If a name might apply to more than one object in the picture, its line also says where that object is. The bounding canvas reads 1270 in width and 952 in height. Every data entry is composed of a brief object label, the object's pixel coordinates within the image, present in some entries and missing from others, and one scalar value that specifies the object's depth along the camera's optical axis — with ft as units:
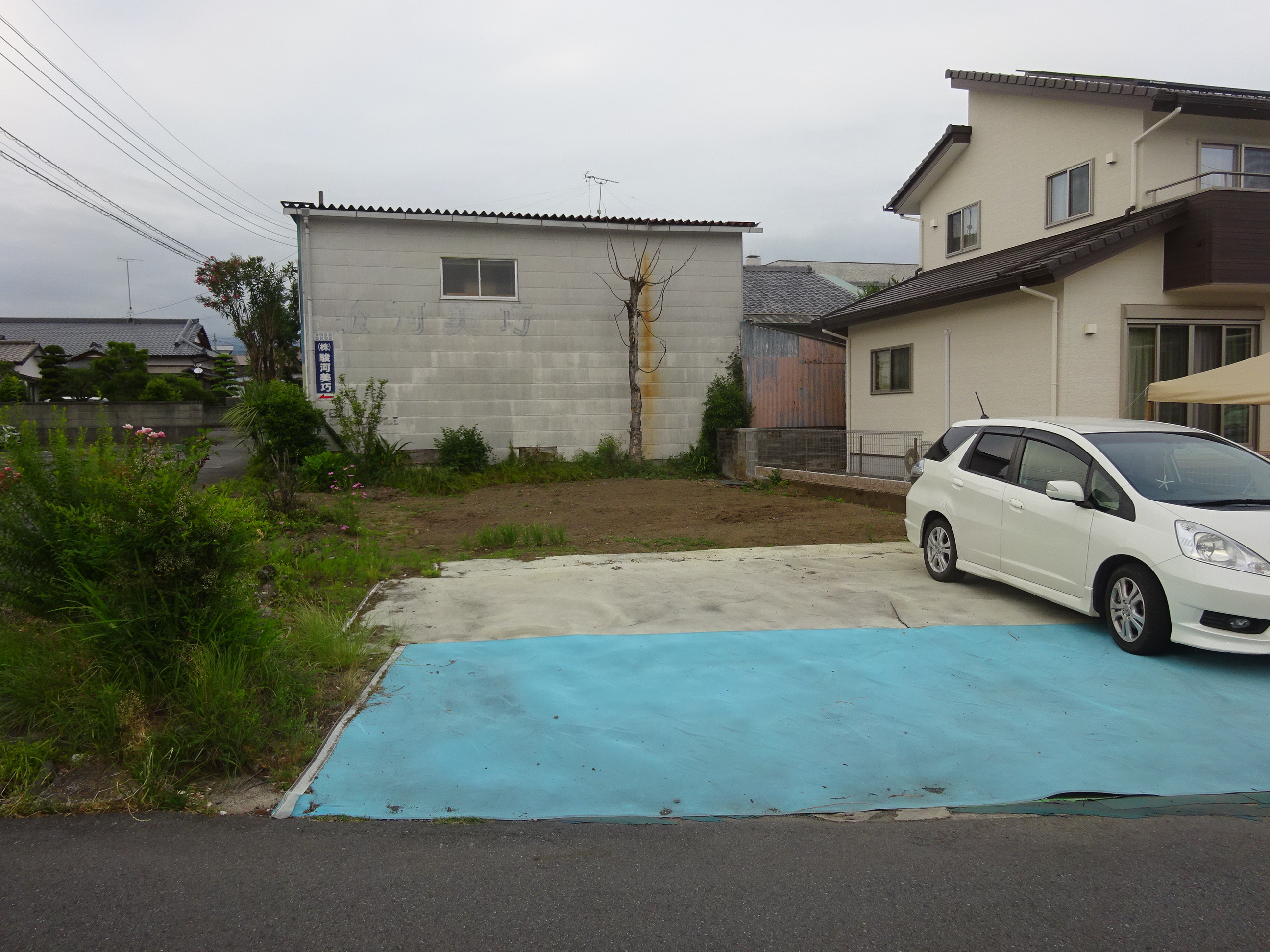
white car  17.57
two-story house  39.14
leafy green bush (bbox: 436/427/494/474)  55.98
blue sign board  55.16
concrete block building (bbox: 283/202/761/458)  55.52
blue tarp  12.79
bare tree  59.11
